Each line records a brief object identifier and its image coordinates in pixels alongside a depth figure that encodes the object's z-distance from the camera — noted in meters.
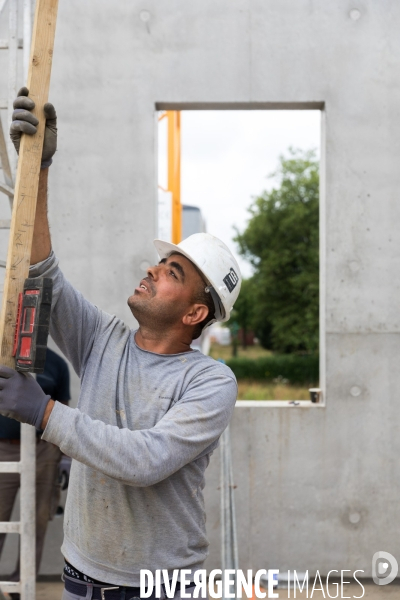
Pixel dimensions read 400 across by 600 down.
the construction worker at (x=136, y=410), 1.96
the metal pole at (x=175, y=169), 7.60
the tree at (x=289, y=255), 37.22
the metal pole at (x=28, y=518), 3.94
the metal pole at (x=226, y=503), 3.05
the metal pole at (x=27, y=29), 3.84
